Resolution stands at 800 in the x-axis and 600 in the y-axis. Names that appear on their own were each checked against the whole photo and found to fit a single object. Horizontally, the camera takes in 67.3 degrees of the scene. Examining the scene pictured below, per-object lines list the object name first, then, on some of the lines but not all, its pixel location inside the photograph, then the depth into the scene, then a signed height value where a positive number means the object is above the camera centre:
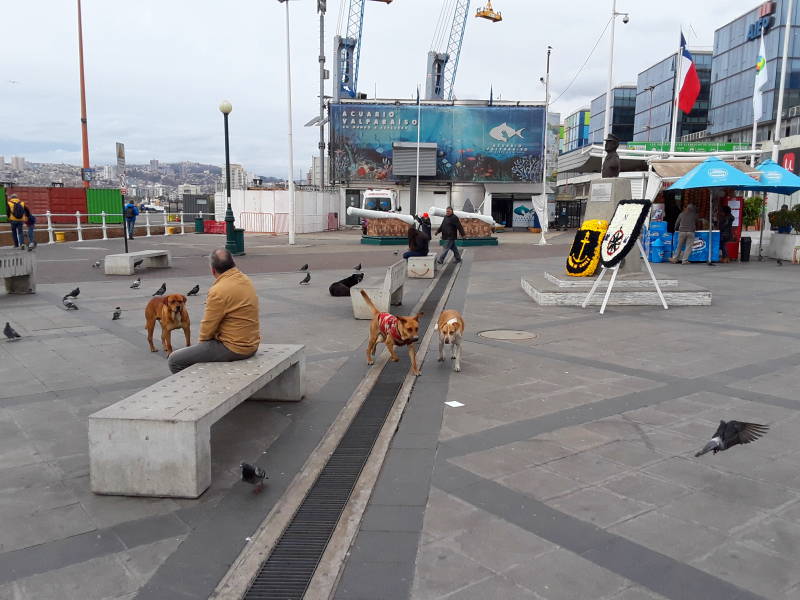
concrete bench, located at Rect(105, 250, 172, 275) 16.14 -1.24
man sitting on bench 5.39 -0.95
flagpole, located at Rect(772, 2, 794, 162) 22.48 +3.67
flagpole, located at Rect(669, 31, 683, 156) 22.76 +5.57
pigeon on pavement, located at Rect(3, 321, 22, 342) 8.45 -1.63
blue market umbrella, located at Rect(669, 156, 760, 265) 17.14 +1.19
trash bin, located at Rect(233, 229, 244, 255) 21.73 -0.79
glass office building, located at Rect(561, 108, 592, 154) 110.50 +17.00
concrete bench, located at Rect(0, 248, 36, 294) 12.12 -1.11
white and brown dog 6.89 -1.28
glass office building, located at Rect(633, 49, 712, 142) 81.12 +16.12
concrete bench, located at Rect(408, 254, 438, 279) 16.08 -1.31
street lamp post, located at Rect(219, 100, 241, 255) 21.17 -0.37
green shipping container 41.34 +1.00
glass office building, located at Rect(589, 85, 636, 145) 98.69 +17.92
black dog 12.73 -1.46
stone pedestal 13.18 +0.39
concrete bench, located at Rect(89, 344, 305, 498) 4.00 -1.54
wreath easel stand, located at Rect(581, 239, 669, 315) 10.84 -1.25
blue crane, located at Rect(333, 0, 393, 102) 66.94 +17.81
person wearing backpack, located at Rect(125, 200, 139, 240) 27.02 +0.07
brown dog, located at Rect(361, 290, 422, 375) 6.74 -1.29
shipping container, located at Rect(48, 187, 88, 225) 40.18 +1.02
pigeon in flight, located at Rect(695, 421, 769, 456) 4.24 -1.51
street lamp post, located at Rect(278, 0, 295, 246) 25.98 +2.79
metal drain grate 3.21 -1.93
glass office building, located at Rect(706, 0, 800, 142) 59.41 +16.06
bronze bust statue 13.66 +1.36
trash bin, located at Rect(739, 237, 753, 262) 20.53 -1.01
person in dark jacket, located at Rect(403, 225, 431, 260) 16.27 -0.65
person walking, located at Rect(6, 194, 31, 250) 20.09 +0.04
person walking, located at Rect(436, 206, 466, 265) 18.38 -0.34
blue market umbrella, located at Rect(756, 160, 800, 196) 18.52 +1.22
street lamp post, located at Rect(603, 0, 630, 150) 24.09 +6.44
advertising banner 50.38 +6.86
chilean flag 22.58 +5.12
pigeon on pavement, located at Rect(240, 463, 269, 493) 4.09 -1.74
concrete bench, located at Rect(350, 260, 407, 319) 10.03 -1.23
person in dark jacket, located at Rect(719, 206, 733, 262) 19.89 -0.36
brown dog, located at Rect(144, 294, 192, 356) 7.54 -1.23
